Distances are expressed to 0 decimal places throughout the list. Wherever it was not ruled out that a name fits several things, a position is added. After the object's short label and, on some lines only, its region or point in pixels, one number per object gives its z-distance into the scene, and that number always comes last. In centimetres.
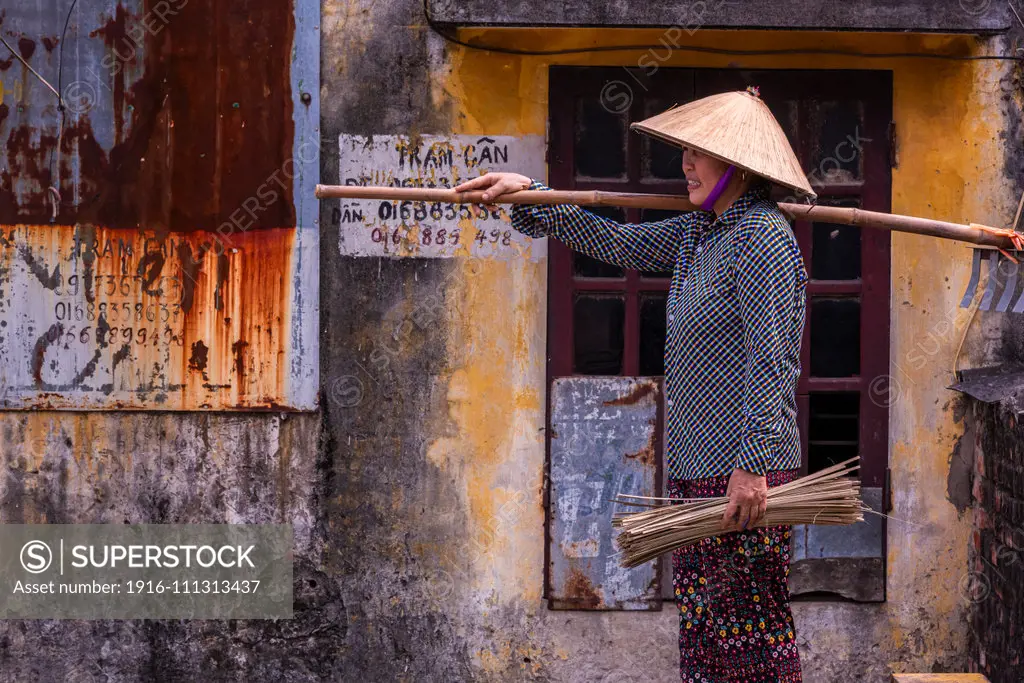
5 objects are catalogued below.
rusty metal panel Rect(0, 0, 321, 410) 948
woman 637
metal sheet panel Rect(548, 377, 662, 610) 960
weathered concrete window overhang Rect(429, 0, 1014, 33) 866
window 959
